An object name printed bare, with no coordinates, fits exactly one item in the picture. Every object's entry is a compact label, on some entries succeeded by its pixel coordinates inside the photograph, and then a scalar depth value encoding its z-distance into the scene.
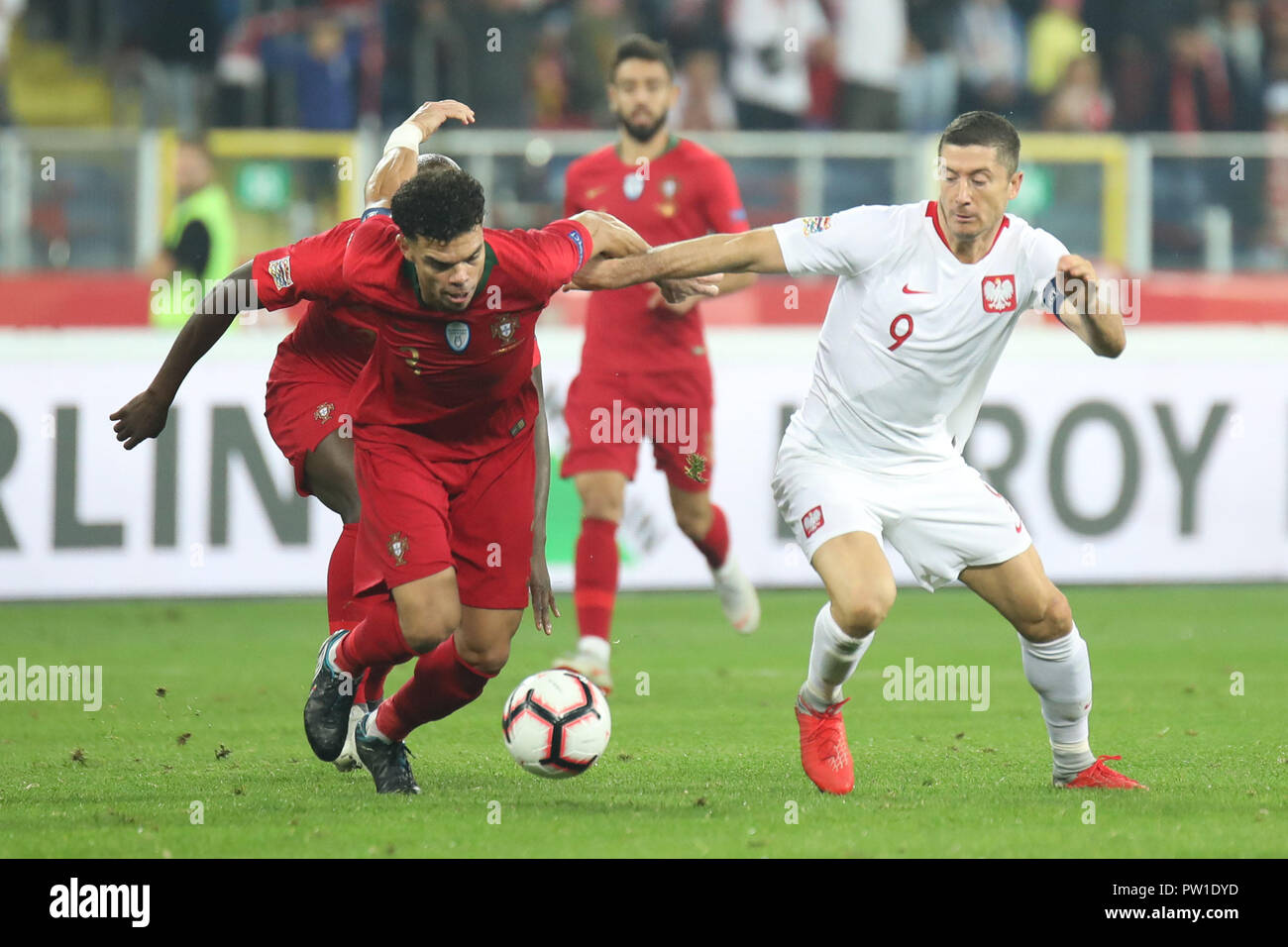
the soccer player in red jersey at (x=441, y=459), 5.69
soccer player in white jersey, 6.08
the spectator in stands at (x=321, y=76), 14.97
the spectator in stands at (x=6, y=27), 15.56
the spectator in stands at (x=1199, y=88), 15.86
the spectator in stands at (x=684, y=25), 16.03
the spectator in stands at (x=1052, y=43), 16.36
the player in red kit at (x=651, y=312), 8.95
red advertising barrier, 12.09
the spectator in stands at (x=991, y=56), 15.81
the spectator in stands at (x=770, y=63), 15.45
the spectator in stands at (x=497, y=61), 15.02
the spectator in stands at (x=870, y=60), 15.42
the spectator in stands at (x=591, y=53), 15.52
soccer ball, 5.90
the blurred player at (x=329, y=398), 6.09
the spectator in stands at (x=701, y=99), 15.12
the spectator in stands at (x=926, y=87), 15.57
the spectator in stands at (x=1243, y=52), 15.91
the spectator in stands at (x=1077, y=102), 15.41
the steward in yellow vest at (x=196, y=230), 12.58
